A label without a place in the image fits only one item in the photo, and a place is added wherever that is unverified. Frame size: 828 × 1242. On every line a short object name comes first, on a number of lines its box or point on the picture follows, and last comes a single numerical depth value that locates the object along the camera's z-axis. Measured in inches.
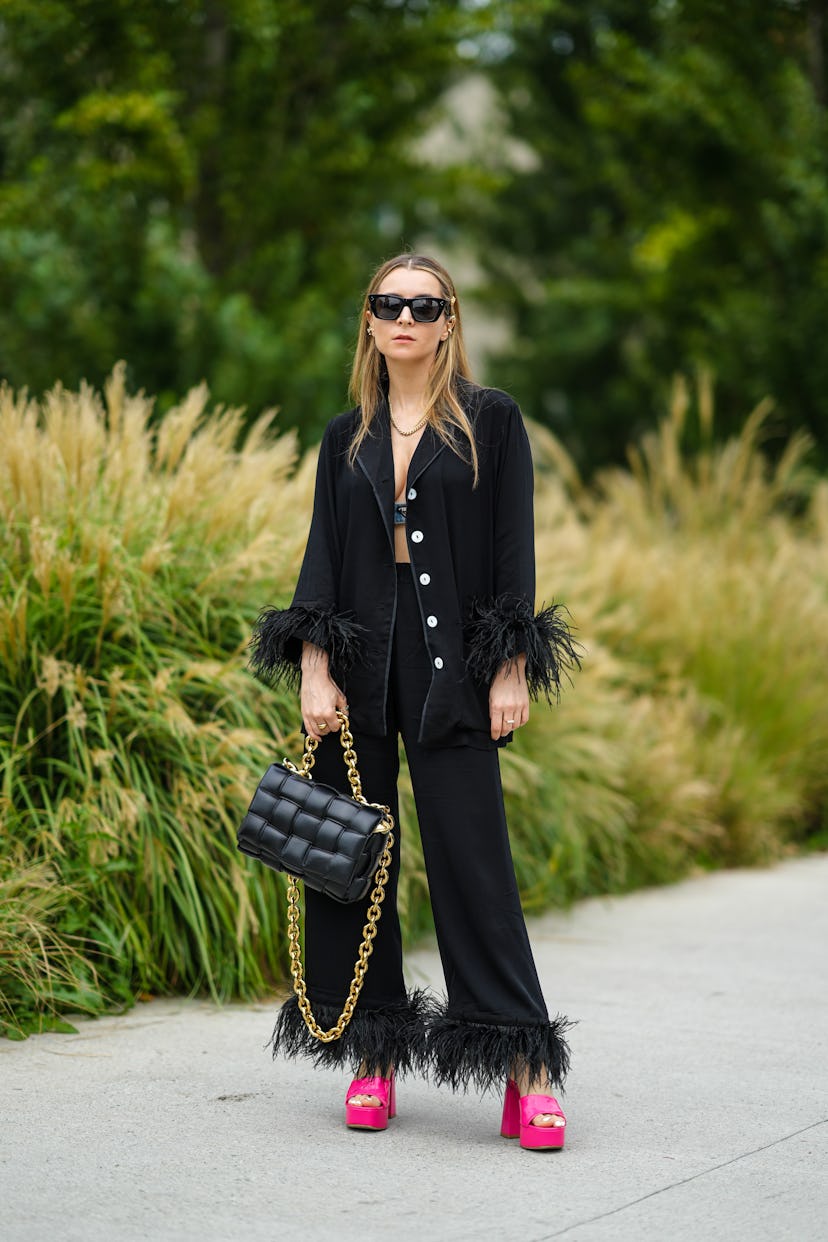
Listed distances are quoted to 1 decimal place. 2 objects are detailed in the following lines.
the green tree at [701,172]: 946.1
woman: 275.0
